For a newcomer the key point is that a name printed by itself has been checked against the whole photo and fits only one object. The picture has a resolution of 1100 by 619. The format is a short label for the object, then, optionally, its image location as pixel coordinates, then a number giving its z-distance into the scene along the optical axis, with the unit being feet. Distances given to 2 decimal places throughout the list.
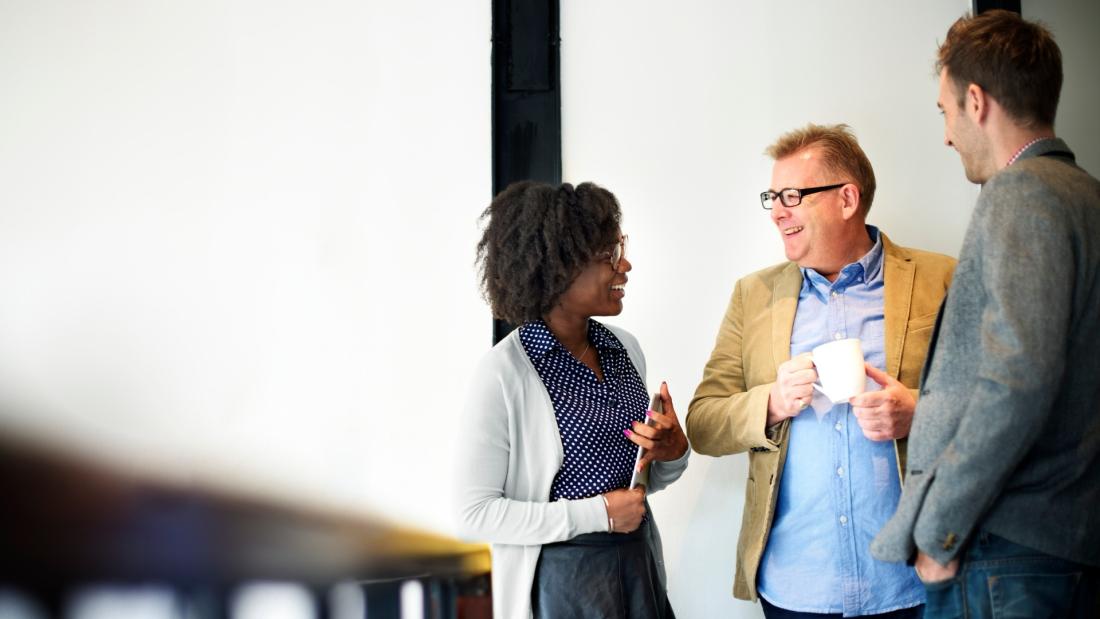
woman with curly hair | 5.64
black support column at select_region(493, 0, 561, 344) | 8.21
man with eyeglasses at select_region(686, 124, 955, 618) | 6.01
